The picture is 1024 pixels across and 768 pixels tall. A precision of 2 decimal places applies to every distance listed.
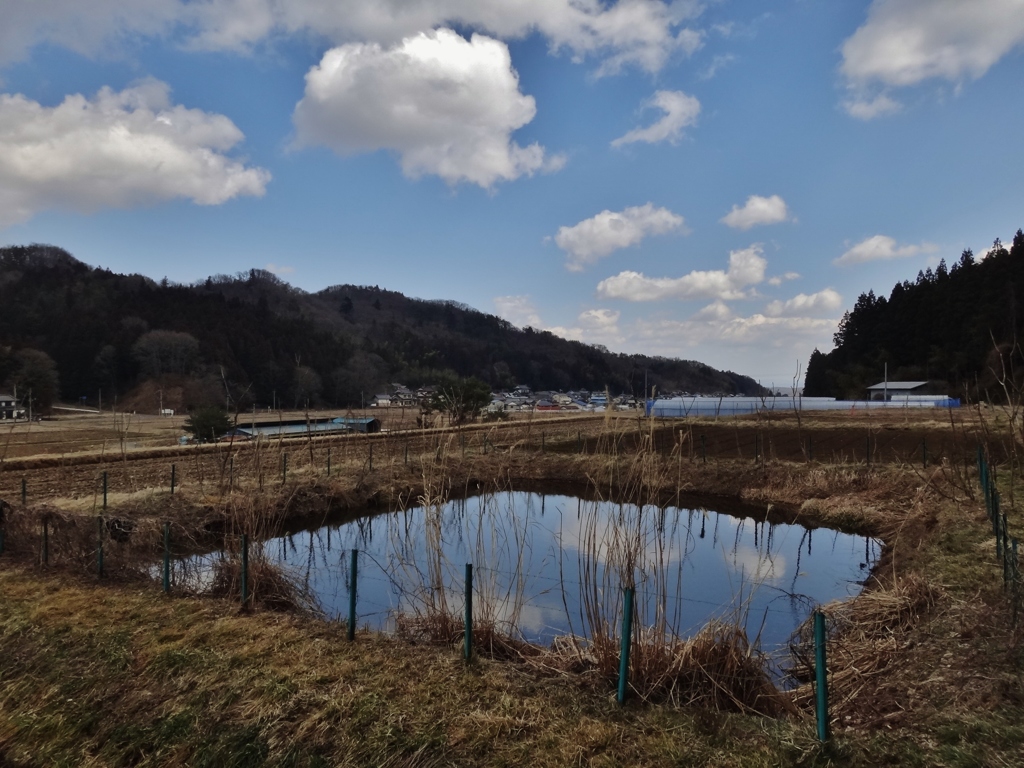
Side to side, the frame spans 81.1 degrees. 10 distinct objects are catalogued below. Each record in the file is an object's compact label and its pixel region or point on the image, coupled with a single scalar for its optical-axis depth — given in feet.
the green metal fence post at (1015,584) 12.24
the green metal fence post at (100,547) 18.75
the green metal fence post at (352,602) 14.08
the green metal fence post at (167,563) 17.38
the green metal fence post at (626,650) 11.10
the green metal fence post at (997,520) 17.81
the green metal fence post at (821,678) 9.34
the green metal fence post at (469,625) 12.78
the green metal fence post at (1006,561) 14.39
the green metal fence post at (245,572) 16.28
